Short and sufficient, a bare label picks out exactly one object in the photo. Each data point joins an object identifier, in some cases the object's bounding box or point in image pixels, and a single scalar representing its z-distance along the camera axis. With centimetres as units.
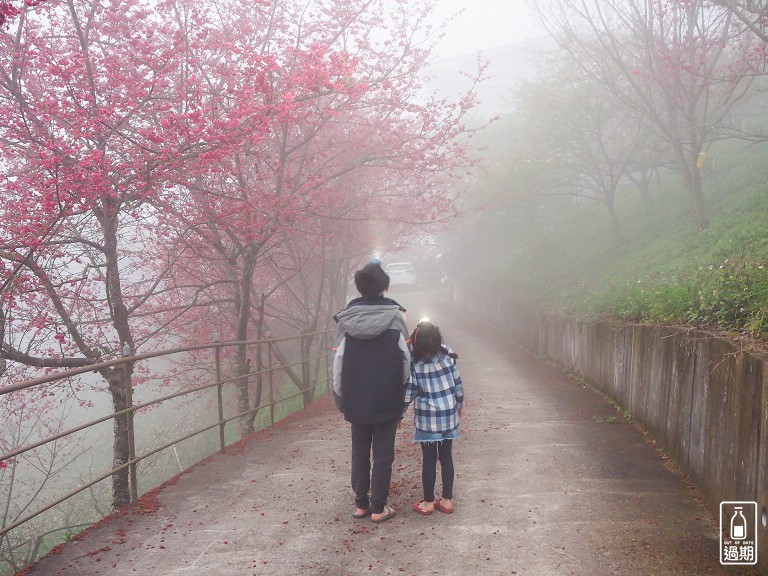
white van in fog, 3939
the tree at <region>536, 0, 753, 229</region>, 1258
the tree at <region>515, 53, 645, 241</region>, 1756
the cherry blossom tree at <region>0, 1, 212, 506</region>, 644
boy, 472
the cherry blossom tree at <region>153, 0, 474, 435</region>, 816
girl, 489
